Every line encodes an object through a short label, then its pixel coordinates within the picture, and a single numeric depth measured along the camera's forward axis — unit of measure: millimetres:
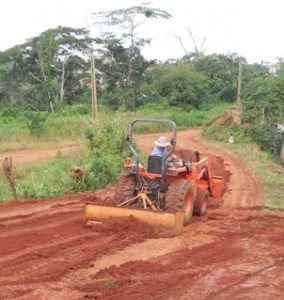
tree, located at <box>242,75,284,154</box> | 27484
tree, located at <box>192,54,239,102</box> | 50969
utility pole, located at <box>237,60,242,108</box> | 38244
